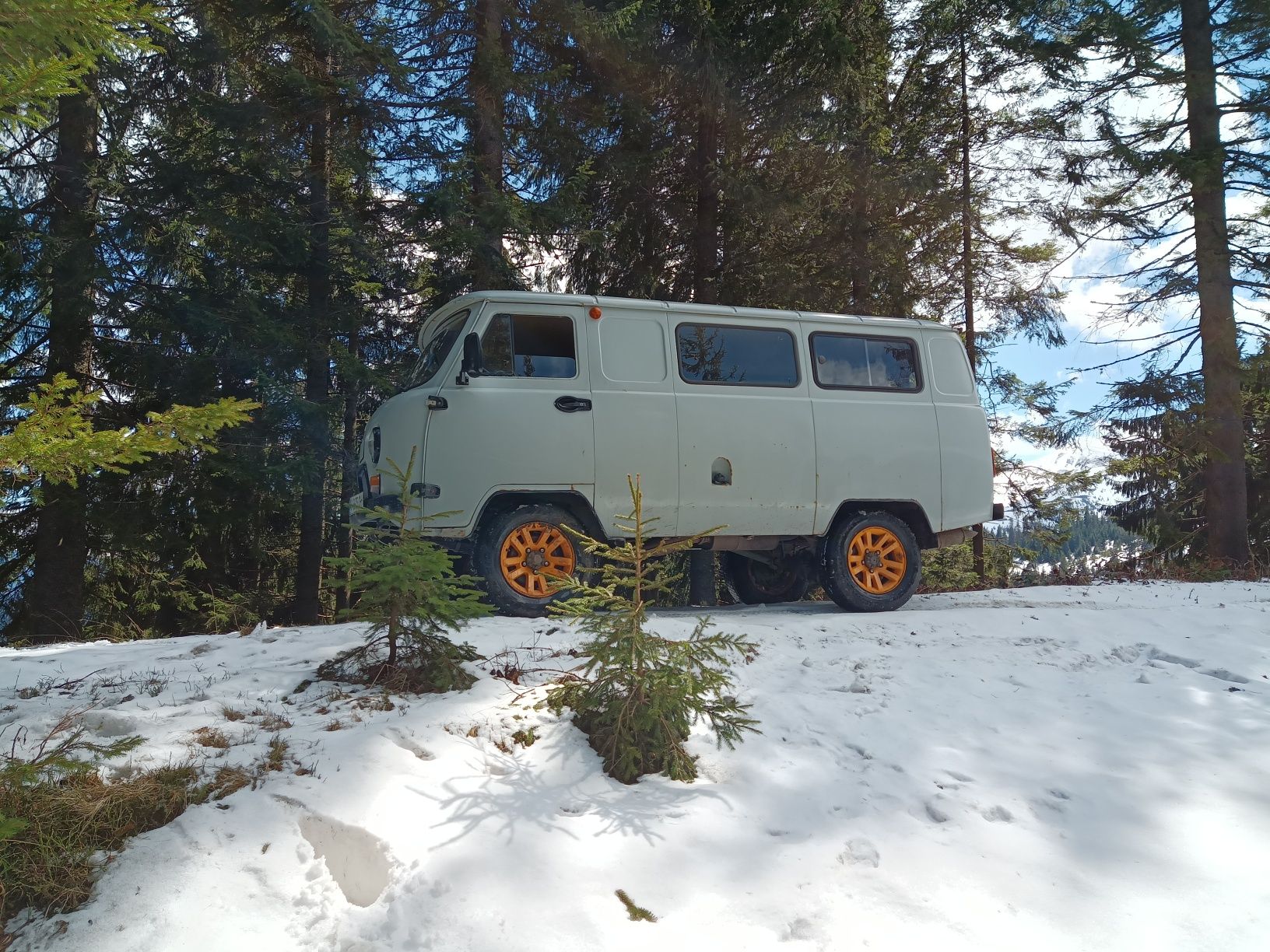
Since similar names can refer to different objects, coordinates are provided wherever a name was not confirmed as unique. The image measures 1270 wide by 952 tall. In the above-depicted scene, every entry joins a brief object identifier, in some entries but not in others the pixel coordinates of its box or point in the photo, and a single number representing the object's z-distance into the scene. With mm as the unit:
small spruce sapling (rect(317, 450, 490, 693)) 4008
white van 6453
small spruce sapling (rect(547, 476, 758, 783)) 3574
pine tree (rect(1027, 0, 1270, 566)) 12648
